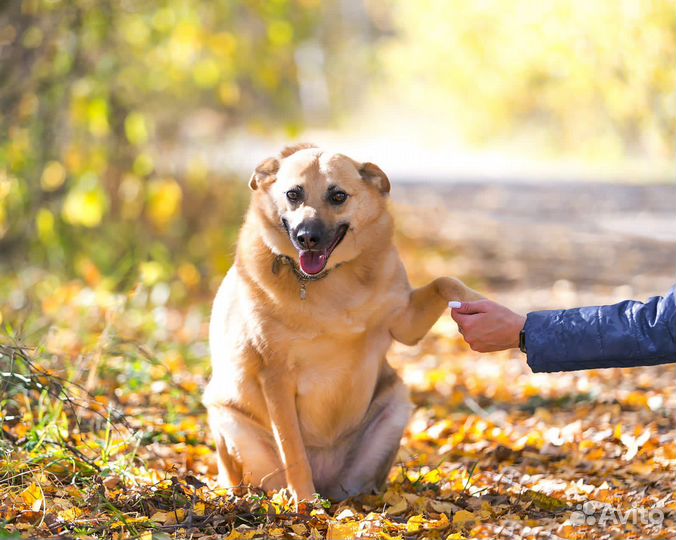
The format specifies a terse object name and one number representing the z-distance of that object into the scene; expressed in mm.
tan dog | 7273
